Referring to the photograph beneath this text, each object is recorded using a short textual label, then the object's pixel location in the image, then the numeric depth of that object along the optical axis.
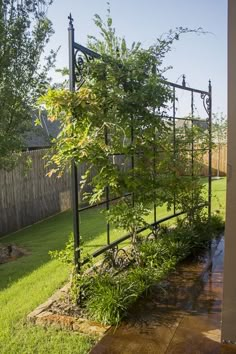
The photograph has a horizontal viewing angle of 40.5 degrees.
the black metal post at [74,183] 2.82
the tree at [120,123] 2.85
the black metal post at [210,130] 5.21
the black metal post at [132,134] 3.20
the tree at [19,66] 5.47
